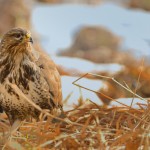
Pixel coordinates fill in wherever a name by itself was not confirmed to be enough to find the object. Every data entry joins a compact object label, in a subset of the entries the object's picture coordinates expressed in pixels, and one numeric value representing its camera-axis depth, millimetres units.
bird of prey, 6973
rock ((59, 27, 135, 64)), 17812
